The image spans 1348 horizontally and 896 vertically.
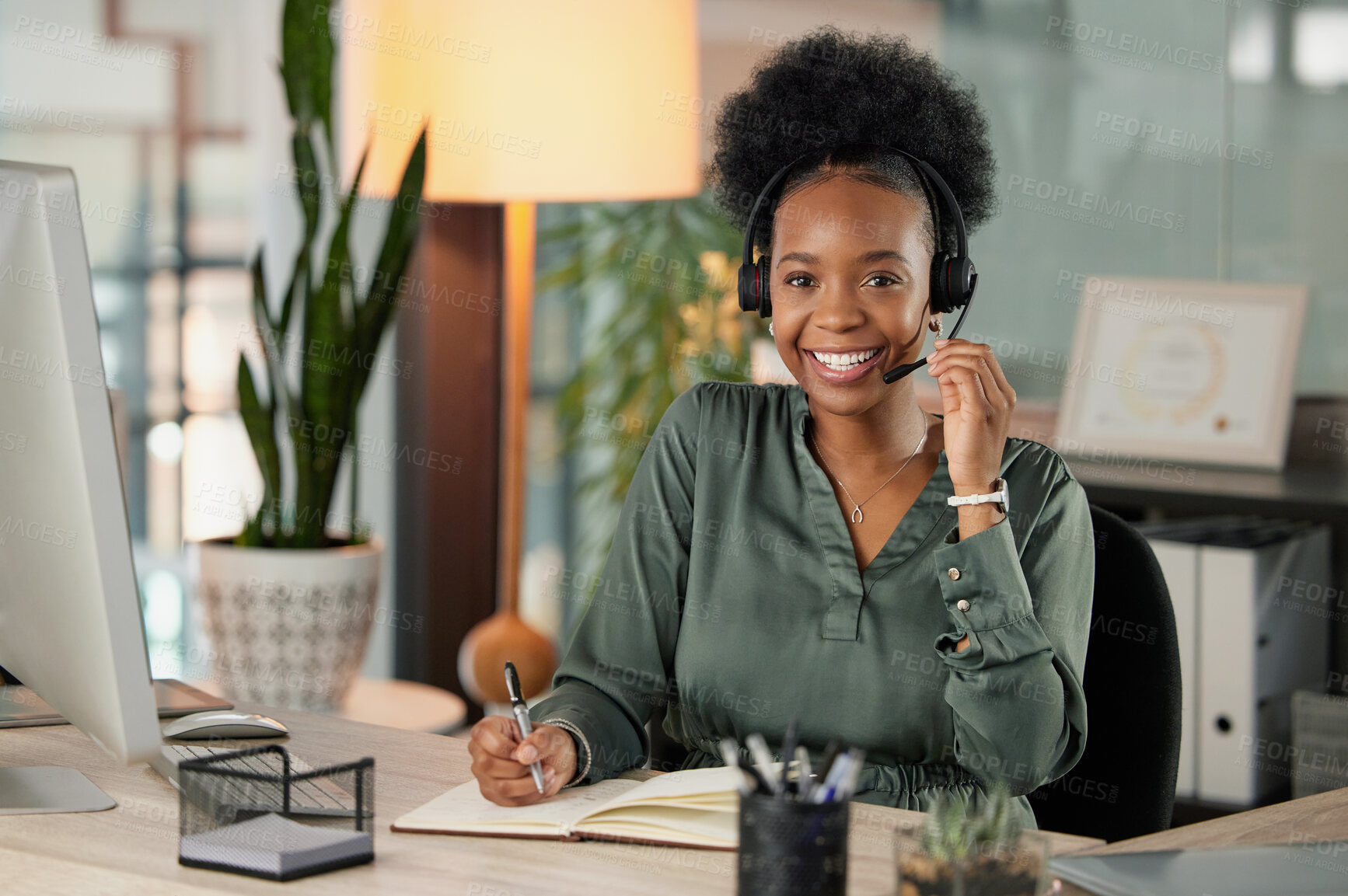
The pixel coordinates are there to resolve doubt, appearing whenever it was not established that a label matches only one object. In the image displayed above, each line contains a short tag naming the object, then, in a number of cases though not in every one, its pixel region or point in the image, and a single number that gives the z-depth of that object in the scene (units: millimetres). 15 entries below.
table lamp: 3503
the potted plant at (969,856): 2114
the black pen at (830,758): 2153
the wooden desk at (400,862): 2217
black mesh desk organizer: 2221
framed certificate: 3445
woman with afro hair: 2505
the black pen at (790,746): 2134
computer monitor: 2155
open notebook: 2296
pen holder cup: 2122
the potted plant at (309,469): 3570
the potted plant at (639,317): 4329
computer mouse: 2502
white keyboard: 2315
